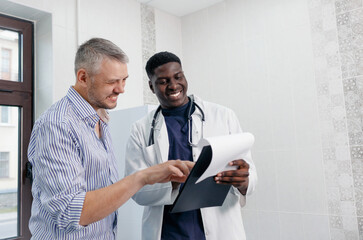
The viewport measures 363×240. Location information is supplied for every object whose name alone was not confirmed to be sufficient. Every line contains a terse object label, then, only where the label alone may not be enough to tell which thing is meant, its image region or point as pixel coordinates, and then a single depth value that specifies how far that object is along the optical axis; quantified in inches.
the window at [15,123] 82.4
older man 31.9
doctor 45.8
